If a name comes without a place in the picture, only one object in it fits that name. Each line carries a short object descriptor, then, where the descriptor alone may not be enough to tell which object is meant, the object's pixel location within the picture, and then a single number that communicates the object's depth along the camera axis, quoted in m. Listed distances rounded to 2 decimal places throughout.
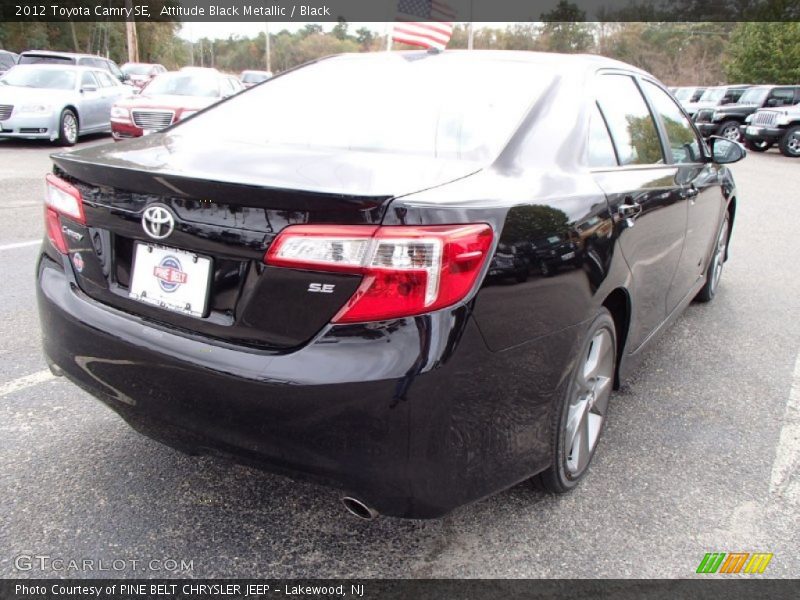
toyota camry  1.70
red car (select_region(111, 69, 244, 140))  12.42
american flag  12.30
